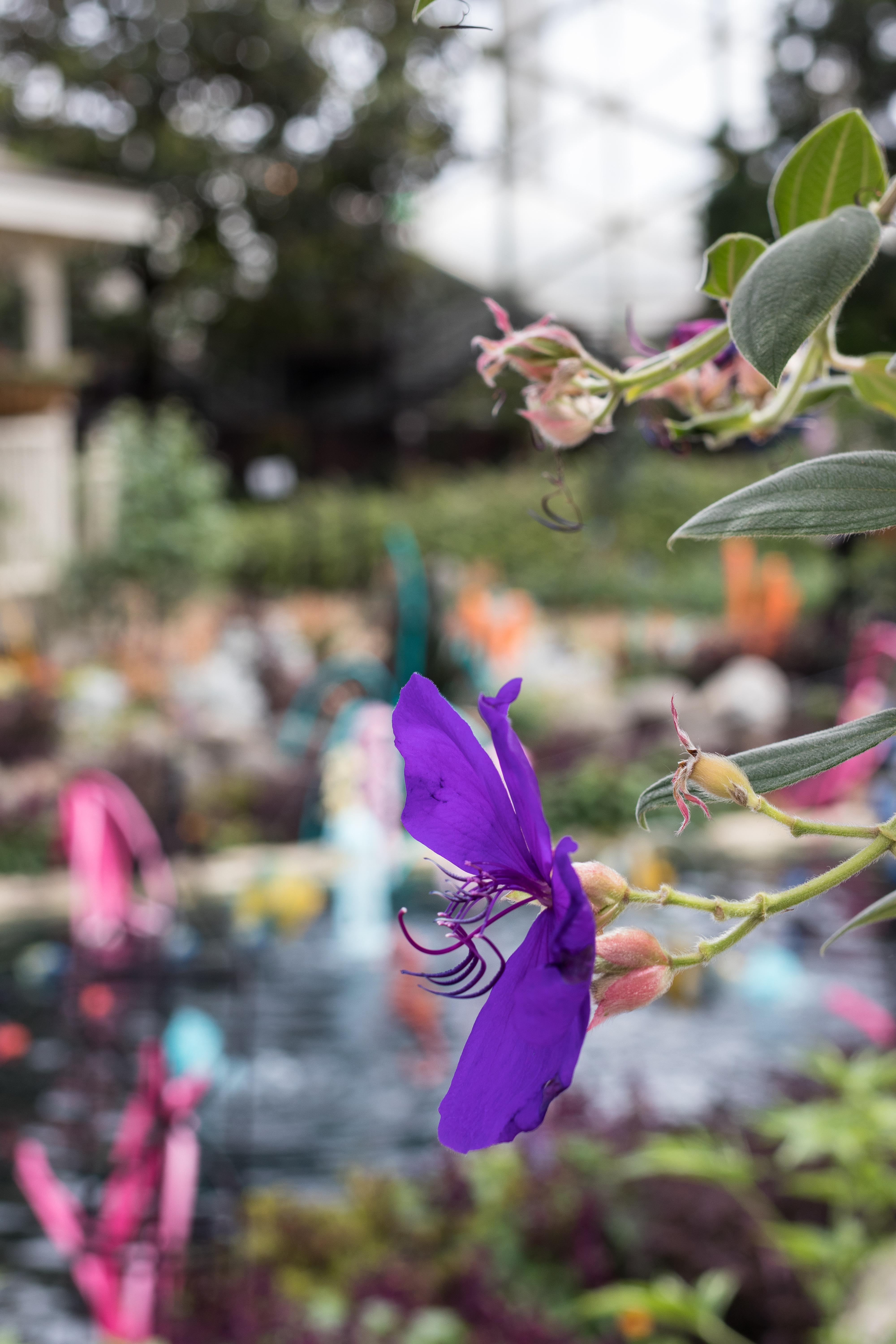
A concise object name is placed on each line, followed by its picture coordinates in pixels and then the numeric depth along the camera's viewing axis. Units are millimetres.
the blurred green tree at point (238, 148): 13922
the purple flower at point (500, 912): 244
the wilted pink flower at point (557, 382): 405
